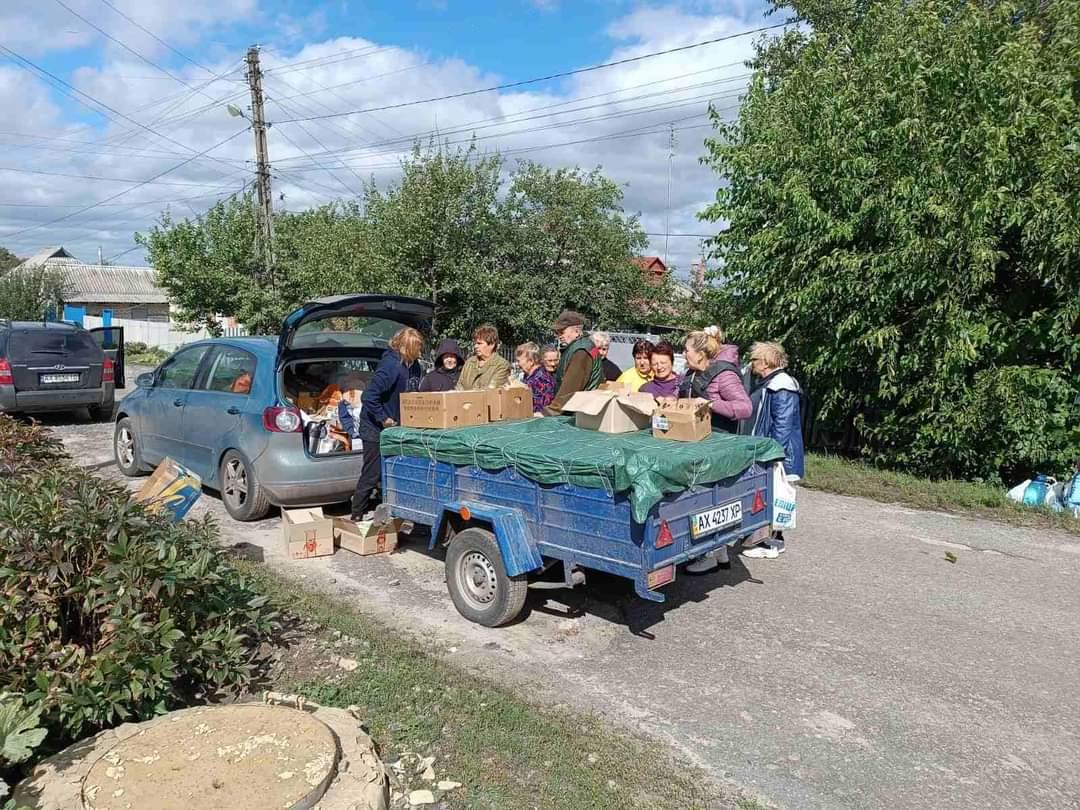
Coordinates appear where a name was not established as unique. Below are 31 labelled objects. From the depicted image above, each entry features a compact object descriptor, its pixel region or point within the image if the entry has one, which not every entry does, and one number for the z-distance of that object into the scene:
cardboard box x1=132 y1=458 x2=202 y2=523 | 5.04
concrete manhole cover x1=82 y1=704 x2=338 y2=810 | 2.77
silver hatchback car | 6.66
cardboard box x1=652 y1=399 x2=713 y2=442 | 4.83
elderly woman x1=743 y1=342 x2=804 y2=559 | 6.38
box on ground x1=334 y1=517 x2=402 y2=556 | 6.35
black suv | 12.02
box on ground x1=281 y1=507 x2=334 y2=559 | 6.23
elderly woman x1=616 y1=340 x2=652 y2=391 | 6.67
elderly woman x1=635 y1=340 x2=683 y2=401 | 6.08
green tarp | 4.07
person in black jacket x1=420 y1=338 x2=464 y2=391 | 6.68
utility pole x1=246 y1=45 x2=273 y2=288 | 23.28
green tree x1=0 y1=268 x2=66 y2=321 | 44.78
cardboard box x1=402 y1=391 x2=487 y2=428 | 5.28
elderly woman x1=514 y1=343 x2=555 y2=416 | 6.91
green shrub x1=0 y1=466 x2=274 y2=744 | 3.22
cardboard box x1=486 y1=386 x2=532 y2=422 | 5.67
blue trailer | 4.15
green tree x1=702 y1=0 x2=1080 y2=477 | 8.41
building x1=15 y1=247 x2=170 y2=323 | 65.31
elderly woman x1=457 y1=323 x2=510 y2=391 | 6.34
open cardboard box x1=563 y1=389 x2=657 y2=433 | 5.22
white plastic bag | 5.53
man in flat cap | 6.28
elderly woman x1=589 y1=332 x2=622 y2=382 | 6.93
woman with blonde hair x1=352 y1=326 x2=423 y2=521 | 6.19
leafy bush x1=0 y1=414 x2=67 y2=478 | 5.39
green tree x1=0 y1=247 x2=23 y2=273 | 78.25
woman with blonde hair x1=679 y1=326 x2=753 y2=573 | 5.89
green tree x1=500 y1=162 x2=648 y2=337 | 18.95
